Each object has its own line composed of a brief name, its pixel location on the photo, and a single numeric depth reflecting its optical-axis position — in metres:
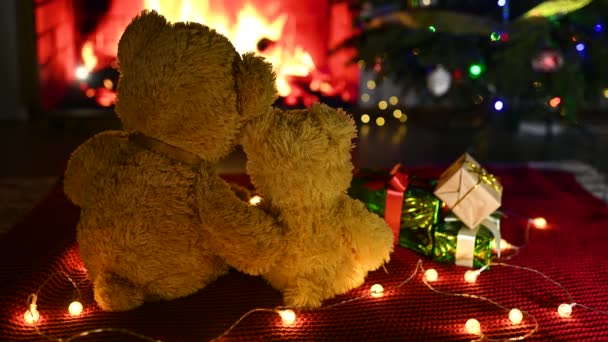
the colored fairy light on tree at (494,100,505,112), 1.72
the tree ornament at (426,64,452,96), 2.15
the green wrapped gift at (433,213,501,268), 1.06
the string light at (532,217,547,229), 1.32
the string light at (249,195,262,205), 1.06
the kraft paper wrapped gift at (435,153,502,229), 1.05
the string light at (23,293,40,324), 0.84
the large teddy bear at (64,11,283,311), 0.83
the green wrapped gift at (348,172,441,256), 1.11
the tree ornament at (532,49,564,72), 1.88
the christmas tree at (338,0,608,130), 1.69
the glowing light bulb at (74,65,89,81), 2.29
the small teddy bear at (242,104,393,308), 0.84
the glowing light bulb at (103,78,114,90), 2.31
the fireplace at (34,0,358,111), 2.25
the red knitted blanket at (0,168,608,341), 0.84
